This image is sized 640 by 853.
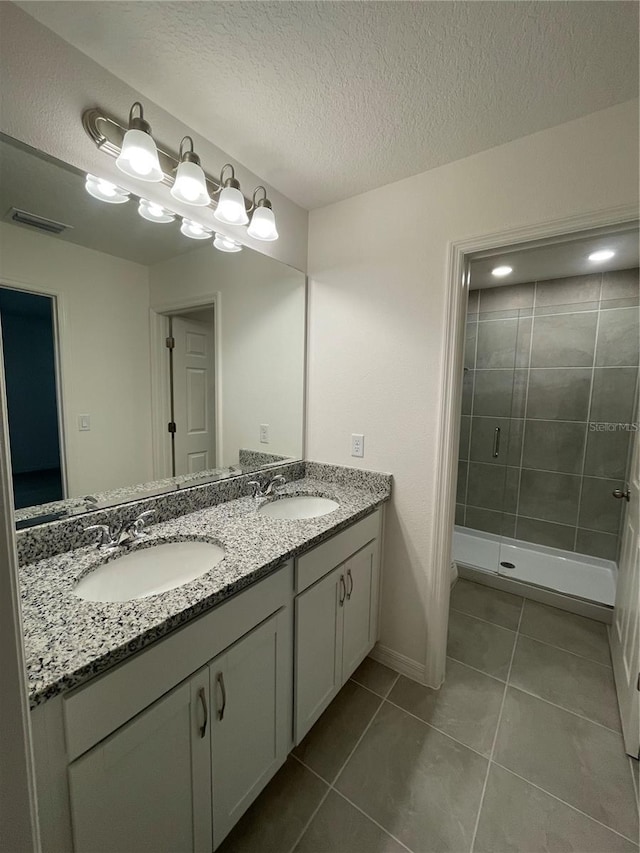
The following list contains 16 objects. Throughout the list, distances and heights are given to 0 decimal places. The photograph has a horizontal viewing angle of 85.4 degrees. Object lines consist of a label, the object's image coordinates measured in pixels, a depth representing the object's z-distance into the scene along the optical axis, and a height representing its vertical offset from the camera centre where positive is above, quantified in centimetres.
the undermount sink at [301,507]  171 -56
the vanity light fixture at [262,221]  149 +74
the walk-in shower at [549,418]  251 -16
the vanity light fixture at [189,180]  118 +72
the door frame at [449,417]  139 -9
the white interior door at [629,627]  134 -102
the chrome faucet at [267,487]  169 -46
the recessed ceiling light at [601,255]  215 +91
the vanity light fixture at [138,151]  104 +73
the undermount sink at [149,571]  102 -58
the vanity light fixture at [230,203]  135 +74
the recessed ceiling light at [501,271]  250 +92
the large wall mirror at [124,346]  101 +17
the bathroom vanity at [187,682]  66 -71
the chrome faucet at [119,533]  112 -48
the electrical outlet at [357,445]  182 -26
